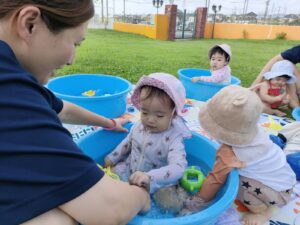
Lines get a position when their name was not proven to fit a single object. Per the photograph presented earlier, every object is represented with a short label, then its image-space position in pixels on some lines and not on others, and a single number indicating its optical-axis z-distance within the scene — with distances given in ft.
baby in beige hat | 3.39
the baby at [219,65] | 7.86
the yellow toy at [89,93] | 7.03
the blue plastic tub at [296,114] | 6.18
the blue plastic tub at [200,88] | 7.60
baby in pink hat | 3.87
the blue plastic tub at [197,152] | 2.75
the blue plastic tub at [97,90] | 5.69
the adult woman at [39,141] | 1.66
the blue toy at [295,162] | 4.47
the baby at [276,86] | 7.42
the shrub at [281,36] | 36.33
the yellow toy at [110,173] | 4.03
